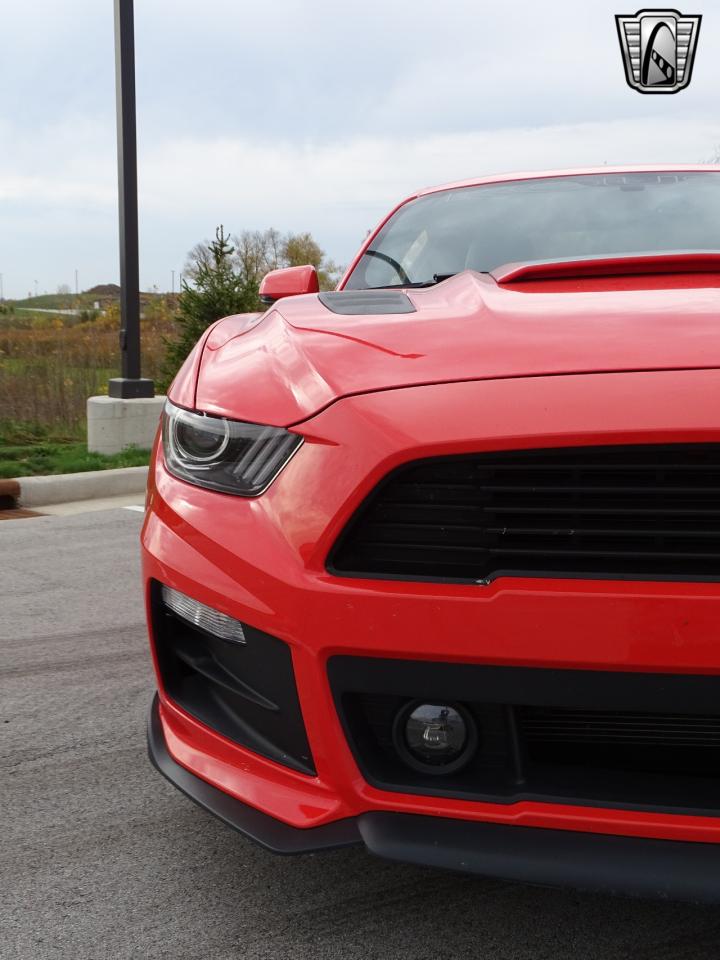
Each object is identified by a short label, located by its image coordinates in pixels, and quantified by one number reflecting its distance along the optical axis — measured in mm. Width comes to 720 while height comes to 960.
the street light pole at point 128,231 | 8242
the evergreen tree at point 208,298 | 12344
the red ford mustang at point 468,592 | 1413
